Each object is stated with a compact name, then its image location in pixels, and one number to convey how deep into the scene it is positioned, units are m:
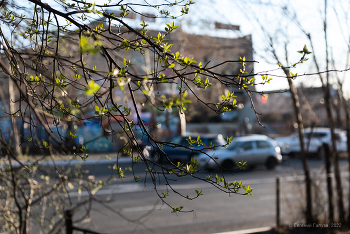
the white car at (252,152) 16.67
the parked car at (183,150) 17.28
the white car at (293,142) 20.88
